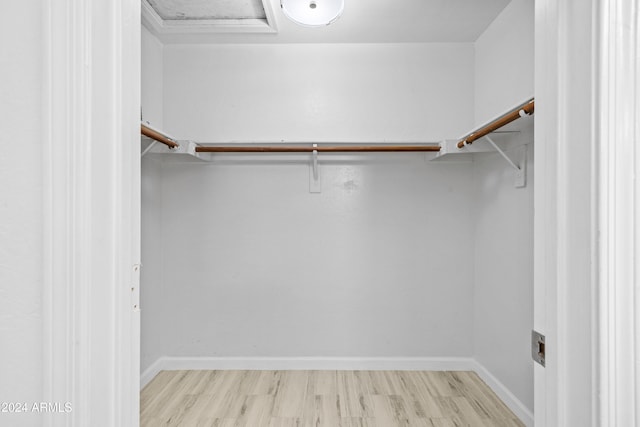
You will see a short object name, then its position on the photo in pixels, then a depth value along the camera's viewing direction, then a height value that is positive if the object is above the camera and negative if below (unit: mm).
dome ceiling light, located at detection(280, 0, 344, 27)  1813 +959
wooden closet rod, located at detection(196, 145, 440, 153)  2422 +400
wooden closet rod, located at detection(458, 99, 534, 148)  1514 +403
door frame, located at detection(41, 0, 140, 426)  527 +2
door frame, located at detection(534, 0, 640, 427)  590 -1
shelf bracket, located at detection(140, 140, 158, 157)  2037 +352
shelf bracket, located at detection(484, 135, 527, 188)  2031 +238
